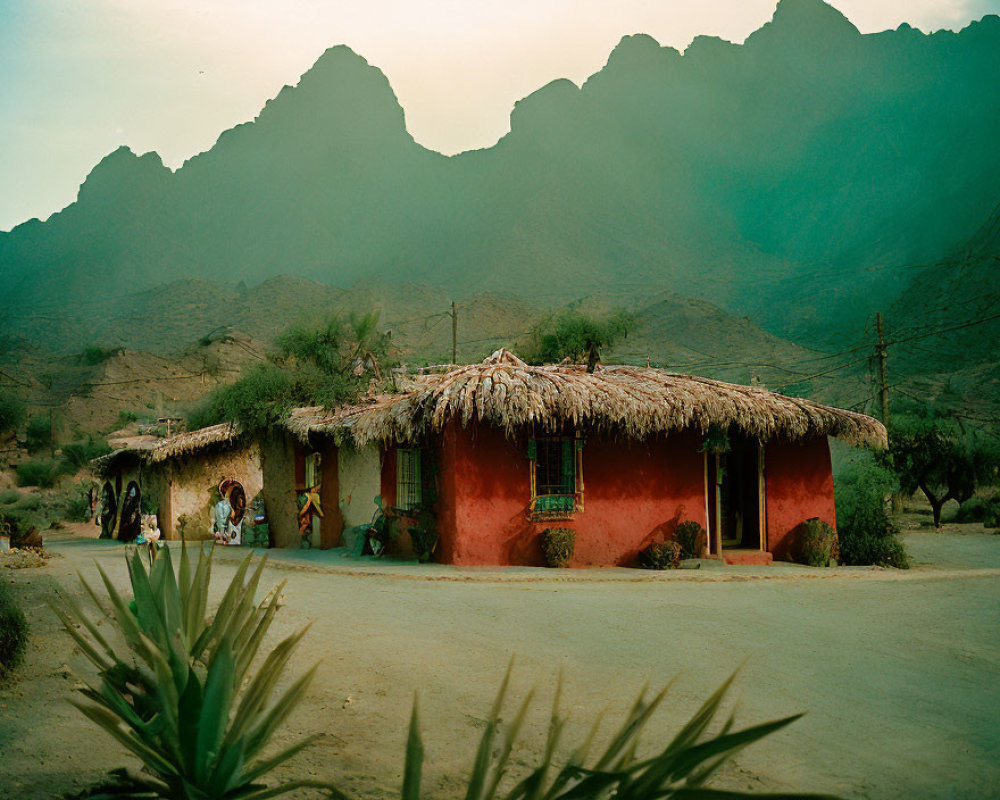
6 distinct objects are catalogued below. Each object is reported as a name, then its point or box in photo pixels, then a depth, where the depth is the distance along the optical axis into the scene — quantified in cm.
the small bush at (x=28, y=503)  3001
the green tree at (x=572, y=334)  2216
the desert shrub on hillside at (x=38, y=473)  3728
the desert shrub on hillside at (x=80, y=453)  3738
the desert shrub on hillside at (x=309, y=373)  1780
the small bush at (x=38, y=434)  4041
